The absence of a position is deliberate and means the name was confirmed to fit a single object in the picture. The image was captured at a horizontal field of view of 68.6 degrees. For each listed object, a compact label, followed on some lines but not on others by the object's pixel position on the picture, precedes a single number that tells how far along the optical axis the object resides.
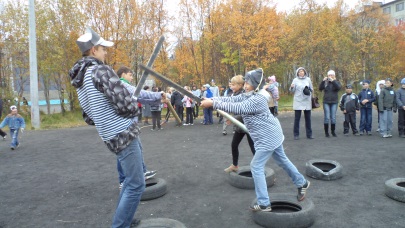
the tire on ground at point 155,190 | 4.86
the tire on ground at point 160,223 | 3.54
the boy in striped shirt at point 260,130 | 3.86
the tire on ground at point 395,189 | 4.43
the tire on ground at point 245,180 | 5.20
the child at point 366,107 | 10.44
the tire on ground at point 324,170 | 5.50
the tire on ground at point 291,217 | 3.66
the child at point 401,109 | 9.74
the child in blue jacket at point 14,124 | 10.34
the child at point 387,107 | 9.98
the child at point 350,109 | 10.52
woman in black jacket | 9.78
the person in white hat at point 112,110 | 2.82
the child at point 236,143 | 5.77
